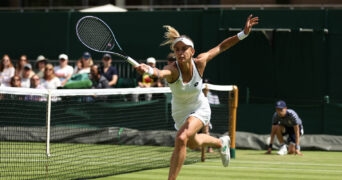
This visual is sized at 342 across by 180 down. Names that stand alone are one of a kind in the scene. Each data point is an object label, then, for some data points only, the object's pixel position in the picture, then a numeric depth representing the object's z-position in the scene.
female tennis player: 8.91
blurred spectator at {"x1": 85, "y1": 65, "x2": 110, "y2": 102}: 17.77
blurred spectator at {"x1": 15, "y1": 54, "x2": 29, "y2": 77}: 19.23
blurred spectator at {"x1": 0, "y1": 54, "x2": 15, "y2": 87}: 18.98
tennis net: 12.91
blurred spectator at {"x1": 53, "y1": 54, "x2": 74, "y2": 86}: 18.88
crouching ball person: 15.13
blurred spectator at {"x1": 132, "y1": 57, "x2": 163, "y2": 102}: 17.80
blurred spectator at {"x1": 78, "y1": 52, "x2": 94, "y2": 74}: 18.77
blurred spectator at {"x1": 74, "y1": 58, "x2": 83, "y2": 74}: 18.83
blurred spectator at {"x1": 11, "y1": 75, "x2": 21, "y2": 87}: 18.23
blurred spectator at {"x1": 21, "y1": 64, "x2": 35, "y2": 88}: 18.61
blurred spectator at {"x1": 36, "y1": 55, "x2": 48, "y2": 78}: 19.25
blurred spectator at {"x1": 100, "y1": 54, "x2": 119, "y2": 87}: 18.16
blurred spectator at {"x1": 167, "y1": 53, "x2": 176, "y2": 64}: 15.68
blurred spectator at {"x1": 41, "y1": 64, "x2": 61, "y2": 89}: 18.20
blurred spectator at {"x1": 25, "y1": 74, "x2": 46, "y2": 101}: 18.02
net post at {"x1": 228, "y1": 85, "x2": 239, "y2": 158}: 13.71
